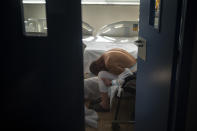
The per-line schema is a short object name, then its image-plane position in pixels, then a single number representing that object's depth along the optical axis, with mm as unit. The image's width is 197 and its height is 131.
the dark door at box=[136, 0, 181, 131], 1209
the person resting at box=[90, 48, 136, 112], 3154
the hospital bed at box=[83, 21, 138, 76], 3897
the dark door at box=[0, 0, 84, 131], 1781
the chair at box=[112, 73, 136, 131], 2742
